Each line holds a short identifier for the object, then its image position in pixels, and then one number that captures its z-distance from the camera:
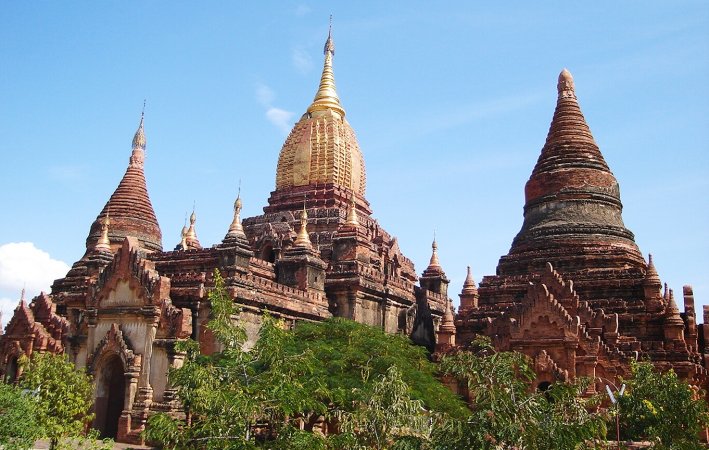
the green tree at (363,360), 23.03
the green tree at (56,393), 19.62
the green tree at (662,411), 17.64
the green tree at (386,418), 14.13
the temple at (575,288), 26.03
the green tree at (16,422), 16.56
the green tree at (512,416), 11.27
